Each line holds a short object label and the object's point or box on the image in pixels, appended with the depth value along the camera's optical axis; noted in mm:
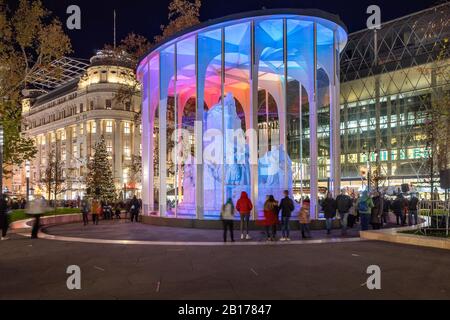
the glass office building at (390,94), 55844
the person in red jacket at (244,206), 15586
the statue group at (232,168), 22234
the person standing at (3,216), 17628
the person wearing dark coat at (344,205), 17600
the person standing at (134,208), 27200
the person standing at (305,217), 16375
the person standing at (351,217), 19031
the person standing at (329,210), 17734
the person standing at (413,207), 22141
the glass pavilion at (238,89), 20594
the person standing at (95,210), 25844
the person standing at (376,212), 18359
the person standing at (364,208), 17641
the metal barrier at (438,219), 15499
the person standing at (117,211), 32003
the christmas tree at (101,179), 46281
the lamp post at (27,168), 31295
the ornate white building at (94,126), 87625
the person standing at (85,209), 24984
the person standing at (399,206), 22703
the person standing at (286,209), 15755
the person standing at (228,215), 15141
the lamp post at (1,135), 22828
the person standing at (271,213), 15336
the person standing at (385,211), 24294
